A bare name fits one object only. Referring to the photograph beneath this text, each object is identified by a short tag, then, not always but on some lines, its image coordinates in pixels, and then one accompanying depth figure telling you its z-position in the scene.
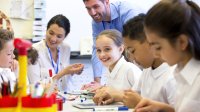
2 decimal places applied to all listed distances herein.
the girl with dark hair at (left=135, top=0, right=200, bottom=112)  1.23
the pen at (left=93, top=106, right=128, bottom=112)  1.57
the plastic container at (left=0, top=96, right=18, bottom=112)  1.06
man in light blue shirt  2.58
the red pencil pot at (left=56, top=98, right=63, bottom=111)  1.61
